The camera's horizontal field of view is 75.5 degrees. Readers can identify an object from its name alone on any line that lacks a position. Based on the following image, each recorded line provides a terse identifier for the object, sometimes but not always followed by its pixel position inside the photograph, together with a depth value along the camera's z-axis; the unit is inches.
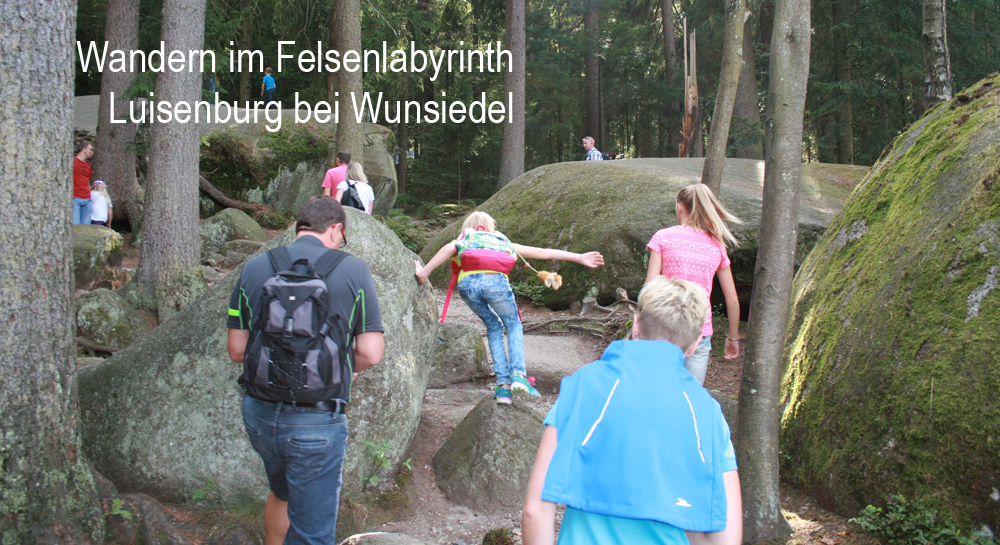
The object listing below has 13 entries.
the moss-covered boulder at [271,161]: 628.4
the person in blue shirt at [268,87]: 751.1
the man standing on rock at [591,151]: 633.0
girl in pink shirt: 175.9
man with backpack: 104.4
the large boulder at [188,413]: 161.0
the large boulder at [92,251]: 380.8
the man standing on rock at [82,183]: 444.2
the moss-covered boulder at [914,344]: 132.1
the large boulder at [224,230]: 531.2
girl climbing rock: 193.8
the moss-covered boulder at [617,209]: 390.9
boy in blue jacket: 68.7
